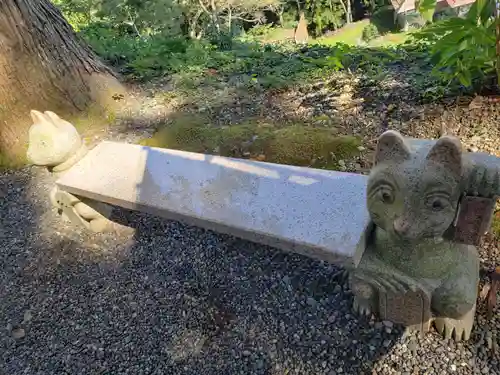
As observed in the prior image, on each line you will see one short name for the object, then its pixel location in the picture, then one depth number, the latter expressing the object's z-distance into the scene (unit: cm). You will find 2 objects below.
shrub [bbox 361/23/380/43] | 1809
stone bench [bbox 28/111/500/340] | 145
